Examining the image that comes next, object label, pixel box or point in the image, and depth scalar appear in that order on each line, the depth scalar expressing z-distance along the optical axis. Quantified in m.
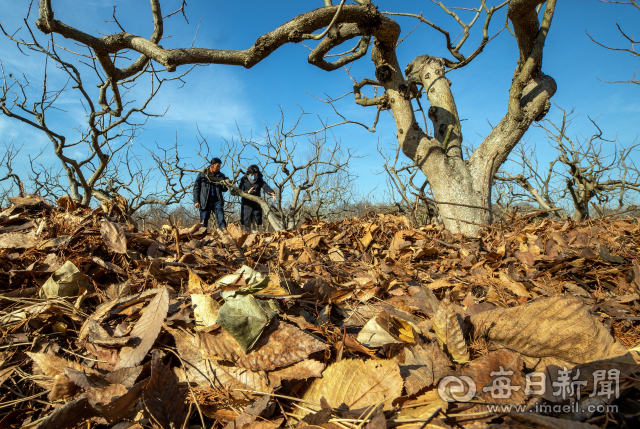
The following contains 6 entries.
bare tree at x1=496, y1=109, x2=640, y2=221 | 5.93
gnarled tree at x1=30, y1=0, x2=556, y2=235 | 3.11
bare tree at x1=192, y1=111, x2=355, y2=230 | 6.94
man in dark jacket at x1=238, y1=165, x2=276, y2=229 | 7.12
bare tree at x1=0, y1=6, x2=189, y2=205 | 4.05
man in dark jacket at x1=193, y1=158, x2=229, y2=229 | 7.01
